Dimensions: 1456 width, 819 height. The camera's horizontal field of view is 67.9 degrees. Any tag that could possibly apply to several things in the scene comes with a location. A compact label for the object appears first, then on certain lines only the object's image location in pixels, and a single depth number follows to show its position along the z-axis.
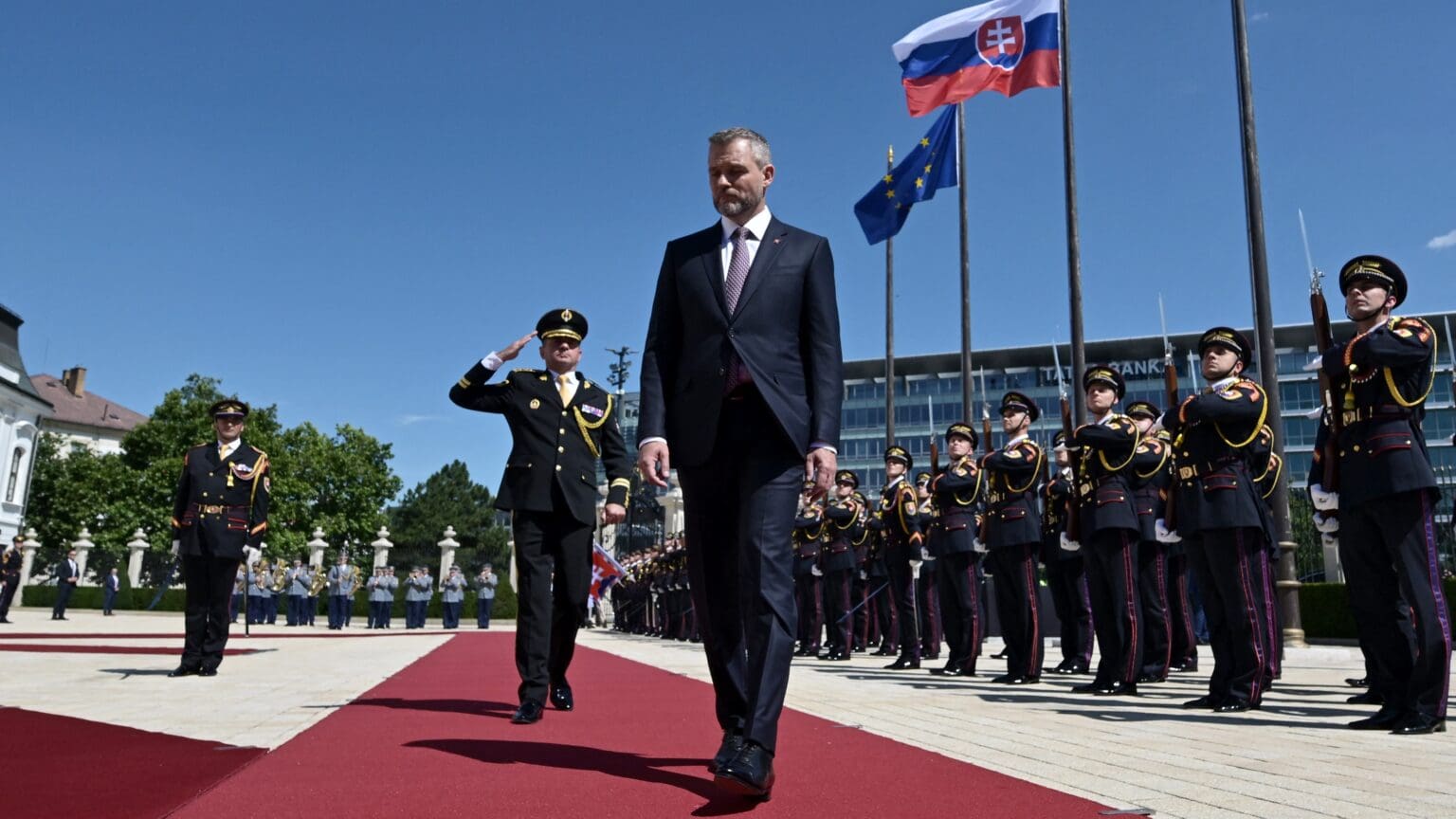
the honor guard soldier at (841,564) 12.40
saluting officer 5.61
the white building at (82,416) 78.38
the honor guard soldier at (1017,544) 8.18
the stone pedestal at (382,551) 38.03
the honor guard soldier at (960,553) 8.96
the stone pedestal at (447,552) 40.37
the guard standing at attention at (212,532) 8.07
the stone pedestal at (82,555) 41.72
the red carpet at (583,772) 2.88
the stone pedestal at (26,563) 42.41
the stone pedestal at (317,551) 39.38
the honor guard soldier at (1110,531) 7.16
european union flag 19.36
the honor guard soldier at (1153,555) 8.34
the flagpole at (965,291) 18.67
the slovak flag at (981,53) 16.42
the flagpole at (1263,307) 11.59
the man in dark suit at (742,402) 3.42
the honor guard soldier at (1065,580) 9.77
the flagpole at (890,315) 22.95
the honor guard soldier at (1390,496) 5.13
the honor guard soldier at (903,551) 10.20
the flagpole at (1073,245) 14.30
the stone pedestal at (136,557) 43.47
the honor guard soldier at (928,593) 11.32
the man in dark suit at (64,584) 30.31
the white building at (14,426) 54.19
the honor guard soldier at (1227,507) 6.10
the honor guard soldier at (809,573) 12.58
